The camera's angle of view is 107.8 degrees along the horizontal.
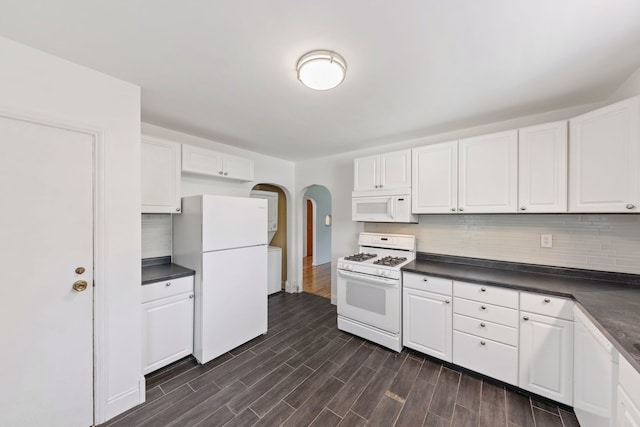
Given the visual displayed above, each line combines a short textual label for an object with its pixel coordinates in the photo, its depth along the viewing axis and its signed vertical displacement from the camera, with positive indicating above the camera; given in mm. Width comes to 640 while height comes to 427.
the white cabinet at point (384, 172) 2768 +511
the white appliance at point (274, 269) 4141 -1042
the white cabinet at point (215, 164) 2611 +584
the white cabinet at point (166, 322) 2053 -1029
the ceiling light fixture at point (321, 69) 1403 +893
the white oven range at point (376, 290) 2469 -876
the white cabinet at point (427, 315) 2203 -1015
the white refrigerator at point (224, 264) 2279 -560
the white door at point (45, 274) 1328 -392
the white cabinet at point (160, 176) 2275 +361
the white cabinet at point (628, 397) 952 -796
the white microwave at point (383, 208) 2750 +52
